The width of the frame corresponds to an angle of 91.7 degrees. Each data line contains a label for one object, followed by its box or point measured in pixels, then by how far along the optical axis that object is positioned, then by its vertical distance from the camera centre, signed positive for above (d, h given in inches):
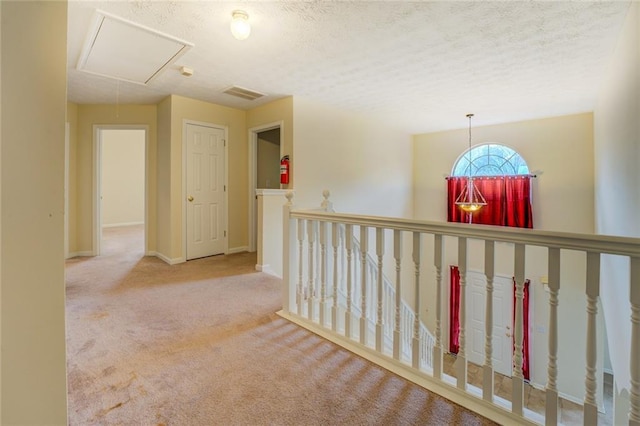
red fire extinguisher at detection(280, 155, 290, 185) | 162.6 +22.7
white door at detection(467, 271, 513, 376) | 221.5 -81.5
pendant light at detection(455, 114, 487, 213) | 227.8 +12.9
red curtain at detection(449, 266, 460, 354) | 240.8 -78.7
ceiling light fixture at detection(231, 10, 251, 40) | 84.4 +51.6
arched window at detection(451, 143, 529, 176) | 217.0 +36.3
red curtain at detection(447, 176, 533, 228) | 209.3 +7.9
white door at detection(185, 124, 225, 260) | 169.9 +11.8
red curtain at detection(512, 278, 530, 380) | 213.9 -83.7
